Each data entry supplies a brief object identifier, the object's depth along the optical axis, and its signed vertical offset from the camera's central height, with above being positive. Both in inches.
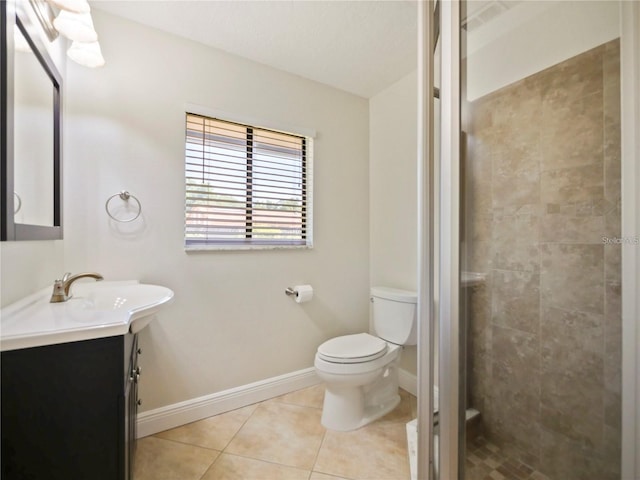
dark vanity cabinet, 27.8 -18.0
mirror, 33.4 +15.0
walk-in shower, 20.8 +0.0
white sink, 27.5 -9.2
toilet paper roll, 77.8 -15.0
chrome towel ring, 58.9 +8.0
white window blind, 69.4 +14.4
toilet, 62.5 -28.5
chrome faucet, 41.3 -7.6
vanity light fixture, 41.5 +33.5
